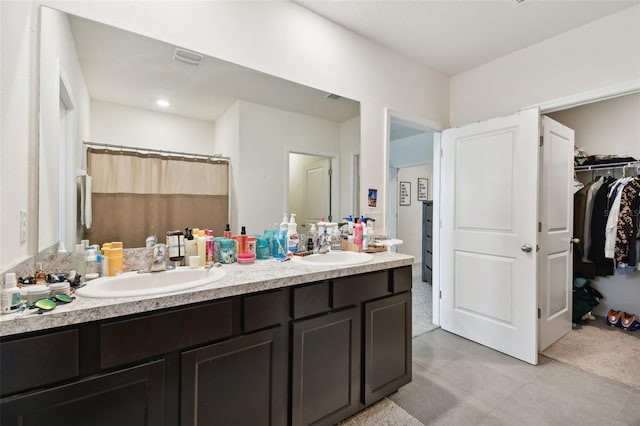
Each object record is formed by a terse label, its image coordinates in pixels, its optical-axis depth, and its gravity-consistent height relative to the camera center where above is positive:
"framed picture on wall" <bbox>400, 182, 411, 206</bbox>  5.80 +0.39
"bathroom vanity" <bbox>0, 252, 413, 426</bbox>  0.88 -0.55
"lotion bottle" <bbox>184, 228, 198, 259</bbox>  1.50 -0.18
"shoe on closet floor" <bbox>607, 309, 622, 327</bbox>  2.99 -1.11
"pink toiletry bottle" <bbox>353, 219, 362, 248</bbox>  2.05 -0.16
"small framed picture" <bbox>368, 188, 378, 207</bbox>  2.44 +0.13
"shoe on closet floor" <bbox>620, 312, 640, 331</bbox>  2.91 -1.12
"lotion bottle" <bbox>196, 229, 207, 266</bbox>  1.51 -0.20
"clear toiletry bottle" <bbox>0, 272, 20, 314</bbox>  0.86 -0.25
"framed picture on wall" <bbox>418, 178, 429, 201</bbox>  6.05 +0.50
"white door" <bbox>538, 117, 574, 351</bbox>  2.42 -0.17
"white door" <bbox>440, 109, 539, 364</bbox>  2.31 -0.18
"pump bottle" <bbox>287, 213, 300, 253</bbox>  1.82 -0.16
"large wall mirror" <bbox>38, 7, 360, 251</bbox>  1.29 +0.54
